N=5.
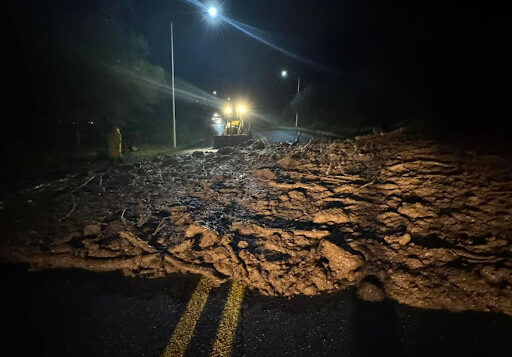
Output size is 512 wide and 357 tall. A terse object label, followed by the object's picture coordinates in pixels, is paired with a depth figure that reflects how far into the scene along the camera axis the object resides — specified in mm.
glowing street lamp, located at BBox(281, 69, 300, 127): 53641
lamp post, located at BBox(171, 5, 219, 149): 14505
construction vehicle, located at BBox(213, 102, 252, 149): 18619
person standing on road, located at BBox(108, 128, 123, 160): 13383
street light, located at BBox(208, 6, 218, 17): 14462
